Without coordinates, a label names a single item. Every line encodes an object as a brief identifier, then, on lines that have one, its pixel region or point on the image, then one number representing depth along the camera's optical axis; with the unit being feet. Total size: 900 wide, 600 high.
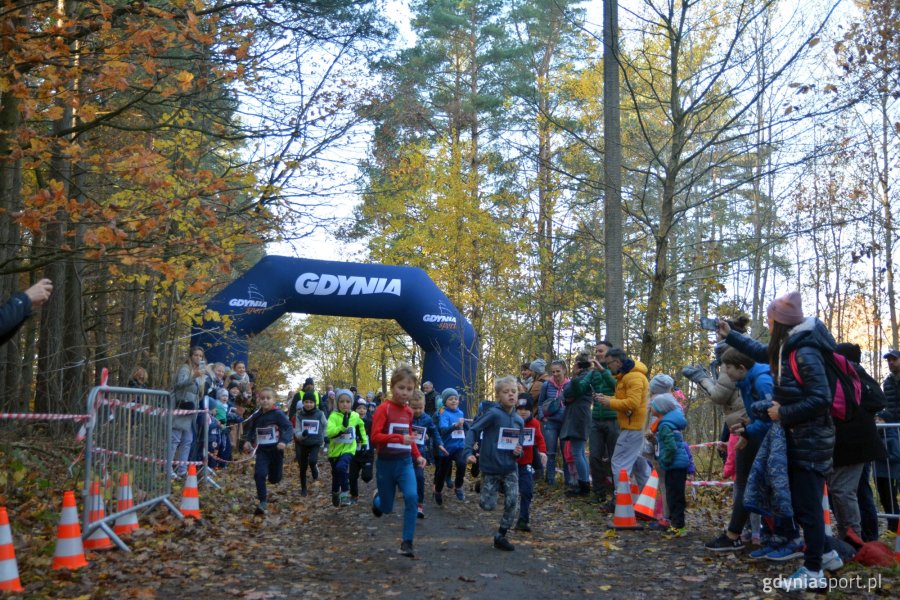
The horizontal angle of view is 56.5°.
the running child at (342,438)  39.17
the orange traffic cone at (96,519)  24.08
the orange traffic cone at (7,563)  19.51
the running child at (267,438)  35.33
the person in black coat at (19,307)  17.81
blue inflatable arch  64.03
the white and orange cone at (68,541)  21.86
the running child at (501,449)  28.53
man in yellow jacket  34.12
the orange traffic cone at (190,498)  30.78
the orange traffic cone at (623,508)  31.58
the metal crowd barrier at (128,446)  23.97
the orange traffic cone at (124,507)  25.97
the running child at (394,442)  27.58
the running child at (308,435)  42.98
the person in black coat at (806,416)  19.63
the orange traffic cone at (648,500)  32.14
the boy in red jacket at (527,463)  30.63
